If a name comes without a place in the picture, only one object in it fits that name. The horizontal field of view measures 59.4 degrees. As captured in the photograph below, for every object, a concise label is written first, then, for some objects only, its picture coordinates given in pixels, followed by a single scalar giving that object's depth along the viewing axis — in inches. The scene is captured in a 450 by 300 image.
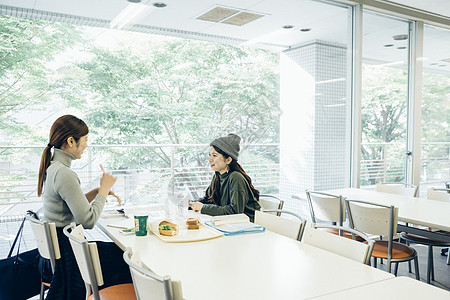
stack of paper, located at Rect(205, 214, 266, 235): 74.2
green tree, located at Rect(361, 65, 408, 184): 166.1
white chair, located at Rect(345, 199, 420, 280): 92.3
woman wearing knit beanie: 93.5
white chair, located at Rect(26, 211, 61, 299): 69.4
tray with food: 69.7
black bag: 77.2
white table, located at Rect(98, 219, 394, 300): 47.0
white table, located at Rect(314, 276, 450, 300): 44.9
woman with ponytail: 71.5
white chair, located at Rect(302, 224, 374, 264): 58.4
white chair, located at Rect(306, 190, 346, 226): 109.9
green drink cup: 72.2
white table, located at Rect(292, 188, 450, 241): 89.1
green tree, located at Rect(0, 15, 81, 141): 204.7
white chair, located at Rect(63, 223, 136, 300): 56.3
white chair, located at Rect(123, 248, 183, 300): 40.8
